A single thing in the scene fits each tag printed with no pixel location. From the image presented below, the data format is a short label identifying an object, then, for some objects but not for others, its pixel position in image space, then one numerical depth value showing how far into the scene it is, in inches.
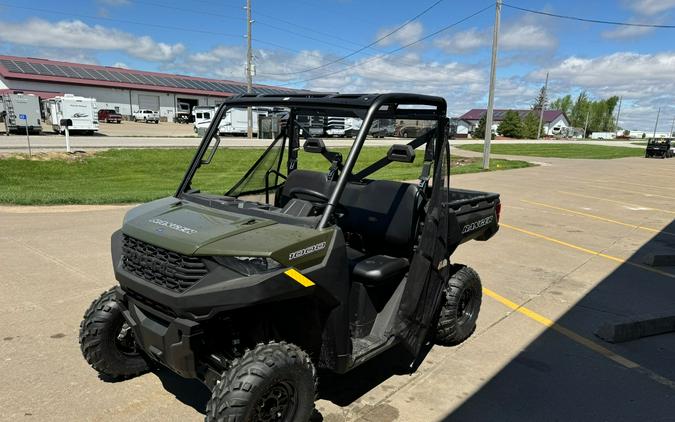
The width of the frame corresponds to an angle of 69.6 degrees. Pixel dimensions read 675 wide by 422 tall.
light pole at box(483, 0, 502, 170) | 776.3
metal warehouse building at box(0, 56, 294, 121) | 1985.7
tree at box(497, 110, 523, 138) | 2874.0
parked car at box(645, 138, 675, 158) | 1497.3
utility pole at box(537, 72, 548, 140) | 2930.1
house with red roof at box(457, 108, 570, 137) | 3963.6
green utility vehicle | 94.3
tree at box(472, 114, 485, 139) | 2436.5
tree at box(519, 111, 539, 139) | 2925.7
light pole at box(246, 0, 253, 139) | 1284.4
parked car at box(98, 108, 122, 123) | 1872.5
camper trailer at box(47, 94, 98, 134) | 1119.0
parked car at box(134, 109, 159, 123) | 2199.8
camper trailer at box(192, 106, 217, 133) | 1569.9
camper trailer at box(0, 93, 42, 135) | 1089.4
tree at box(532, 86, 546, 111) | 5093.5
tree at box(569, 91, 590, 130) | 4842.5
